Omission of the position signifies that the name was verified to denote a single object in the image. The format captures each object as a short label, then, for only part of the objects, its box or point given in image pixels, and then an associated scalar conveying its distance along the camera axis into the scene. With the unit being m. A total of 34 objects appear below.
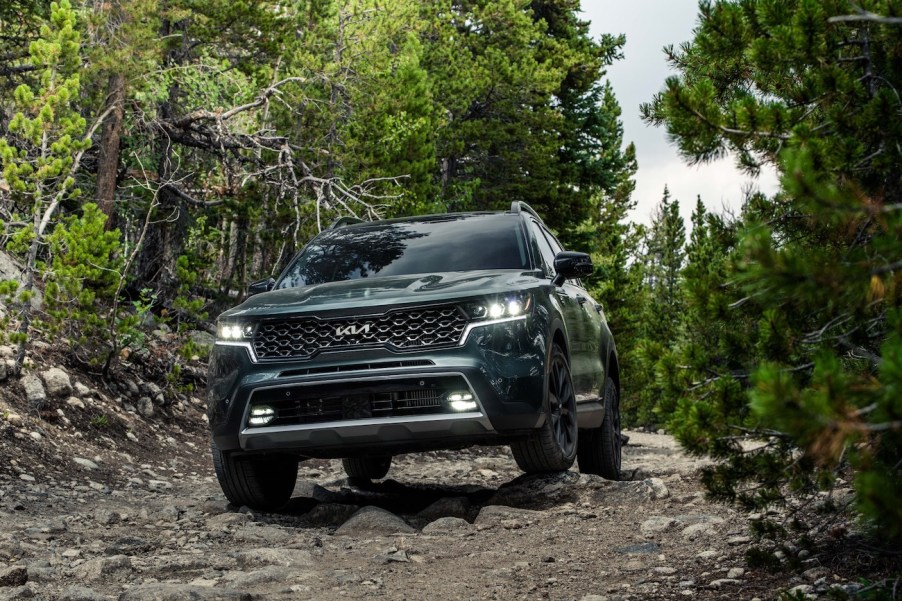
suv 5.93
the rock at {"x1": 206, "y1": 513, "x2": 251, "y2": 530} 6.39
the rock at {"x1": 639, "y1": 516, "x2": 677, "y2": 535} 5.84
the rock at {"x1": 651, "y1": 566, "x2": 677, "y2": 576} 4.66
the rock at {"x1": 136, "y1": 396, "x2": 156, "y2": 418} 12.01
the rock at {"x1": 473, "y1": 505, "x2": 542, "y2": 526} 6.35
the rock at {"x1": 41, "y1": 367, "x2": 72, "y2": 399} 10.73
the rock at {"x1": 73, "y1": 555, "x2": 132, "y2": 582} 4.86
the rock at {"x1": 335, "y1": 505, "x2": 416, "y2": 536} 6.21
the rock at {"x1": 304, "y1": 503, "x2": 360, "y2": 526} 6.87
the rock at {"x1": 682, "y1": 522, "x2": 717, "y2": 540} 5.47
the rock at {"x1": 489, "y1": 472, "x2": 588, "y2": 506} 7.09
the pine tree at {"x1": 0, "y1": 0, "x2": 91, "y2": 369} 9.48
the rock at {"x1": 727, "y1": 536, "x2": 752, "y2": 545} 5.03
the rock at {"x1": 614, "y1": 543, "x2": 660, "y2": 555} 5.26
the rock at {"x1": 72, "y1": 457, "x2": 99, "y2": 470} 9.34
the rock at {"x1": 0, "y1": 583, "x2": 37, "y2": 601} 4.31
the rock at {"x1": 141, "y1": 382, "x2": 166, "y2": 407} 12.48
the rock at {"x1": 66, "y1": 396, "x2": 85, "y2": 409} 10.78
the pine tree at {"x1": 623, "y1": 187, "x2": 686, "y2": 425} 44.38
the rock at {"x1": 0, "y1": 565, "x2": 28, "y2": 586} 4.50
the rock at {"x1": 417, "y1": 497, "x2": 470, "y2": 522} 6.90
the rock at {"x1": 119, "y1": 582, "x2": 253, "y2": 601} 4.25
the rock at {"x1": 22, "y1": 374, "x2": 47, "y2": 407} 10.23
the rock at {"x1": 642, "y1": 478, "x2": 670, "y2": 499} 7.05
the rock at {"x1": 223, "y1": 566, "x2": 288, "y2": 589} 4.67
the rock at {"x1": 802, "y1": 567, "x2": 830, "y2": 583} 4.14
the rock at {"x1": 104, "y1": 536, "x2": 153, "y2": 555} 5.57
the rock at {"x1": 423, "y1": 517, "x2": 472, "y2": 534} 6.18
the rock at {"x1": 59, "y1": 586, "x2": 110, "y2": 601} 4.25
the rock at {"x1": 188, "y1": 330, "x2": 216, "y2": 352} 15.86
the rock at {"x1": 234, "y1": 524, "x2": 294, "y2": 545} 5.92
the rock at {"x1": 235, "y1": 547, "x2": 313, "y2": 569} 5.11
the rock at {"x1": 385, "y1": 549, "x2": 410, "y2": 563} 5.22
